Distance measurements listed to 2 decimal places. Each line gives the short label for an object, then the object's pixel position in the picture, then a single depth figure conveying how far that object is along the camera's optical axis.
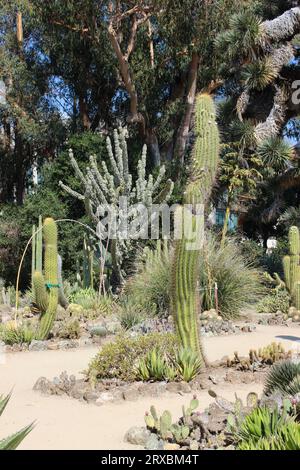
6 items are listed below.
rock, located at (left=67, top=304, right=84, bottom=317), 10.85
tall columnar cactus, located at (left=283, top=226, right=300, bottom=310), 11.71
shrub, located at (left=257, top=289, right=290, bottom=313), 11.97
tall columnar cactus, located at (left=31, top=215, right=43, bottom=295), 13.09
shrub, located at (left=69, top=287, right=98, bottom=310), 11.65
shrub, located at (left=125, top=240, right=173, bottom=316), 10.74
